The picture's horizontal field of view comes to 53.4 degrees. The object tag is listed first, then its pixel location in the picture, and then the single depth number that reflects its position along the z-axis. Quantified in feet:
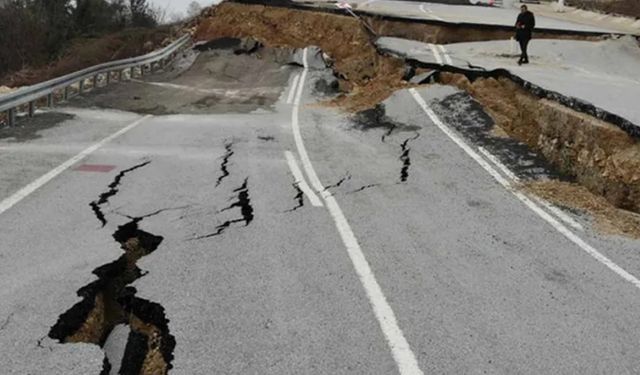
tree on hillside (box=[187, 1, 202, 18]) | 301.43
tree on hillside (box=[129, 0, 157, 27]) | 237.45
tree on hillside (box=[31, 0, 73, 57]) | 194.30
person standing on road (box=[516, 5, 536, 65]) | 60.34
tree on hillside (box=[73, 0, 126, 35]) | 204.44
